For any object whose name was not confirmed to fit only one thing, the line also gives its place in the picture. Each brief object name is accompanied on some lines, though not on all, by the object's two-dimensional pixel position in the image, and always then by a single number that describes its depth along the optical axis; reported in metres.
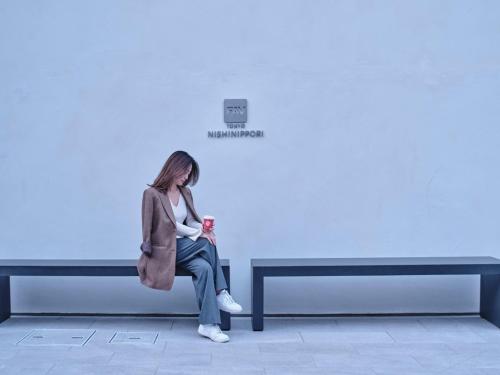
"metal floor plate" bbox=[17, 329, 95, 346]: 4.34
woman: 4.45
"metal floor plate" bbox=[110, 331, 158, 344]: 4.38
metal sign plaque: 5.06
